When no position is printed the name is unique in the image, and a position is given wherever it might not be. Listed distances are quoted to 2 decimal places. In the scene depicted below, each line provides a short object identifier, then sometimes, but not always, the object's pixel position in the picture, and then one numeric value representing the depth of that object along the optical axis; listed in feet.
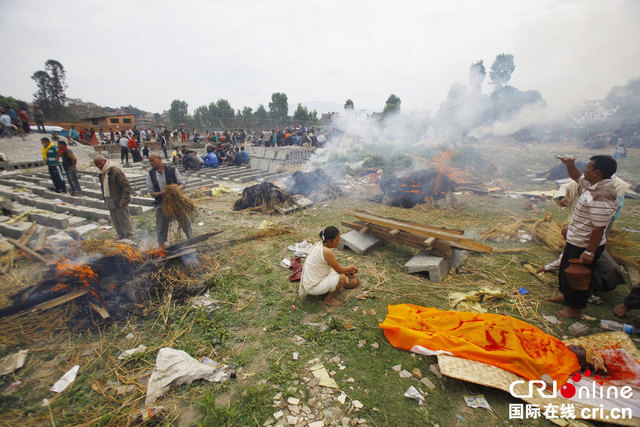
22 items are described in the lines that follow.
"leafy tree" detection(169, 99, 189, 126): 168.69
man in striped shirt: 9.63
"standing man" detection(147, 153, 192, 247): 16.01
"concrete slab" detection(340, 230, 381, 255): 17.39
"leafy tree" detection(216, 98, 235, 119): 182.50
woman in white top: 11.68
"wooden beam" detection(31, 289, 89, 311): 10.28
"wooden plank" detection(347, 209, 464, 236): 16.53
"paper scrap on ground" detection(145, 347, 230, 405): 8.13
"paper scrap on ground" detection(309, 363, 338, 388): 8.38
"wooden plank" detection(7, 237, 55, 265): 15.40
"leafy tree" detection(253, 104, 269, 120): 193.32
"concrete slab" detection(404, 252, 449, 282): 14.20
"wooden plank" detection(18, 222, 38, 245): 17.47
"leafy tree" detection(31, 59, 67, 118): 132.55
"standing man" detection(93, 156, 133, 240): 17.38
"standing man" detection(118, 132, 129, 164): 47.83
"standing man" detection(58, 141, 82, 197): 27.04
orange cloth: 8.02
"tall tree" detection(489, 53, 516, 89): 128.26
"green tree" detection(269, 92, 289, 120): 193.99
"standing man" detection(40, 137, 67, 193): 26.22
